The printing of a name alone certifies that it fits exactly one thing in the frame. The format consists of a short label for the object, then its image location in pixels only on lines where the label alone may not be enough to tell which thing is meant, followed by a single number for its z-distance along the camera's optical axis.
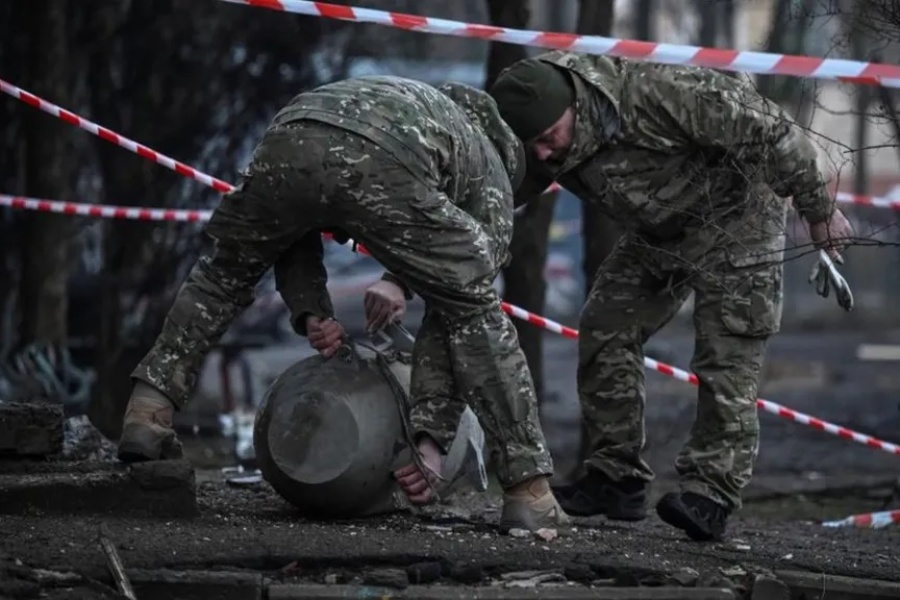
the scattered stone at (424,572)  10.15
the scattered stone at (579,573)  10.37
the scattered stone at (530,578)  10.21
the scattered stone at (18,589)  9.48
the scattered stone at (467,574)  10.26
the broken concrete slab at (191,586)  9.74
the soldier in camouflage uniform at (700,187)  12.22
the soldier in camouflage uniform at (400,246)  10.91
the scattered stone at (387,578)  9.95
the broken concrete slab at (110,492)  11.30
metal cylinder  11.82
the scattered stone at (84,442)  13.34
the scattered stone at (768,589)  10.55
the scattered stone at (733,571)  10.78
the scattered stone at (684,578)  10.30
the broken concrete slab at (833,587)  10.69
